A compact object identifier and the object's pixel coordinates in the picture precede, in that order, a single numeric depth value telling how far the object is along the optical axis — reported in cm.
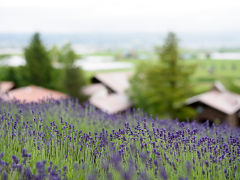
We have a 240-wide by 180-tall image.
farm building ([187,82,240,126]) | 2556
